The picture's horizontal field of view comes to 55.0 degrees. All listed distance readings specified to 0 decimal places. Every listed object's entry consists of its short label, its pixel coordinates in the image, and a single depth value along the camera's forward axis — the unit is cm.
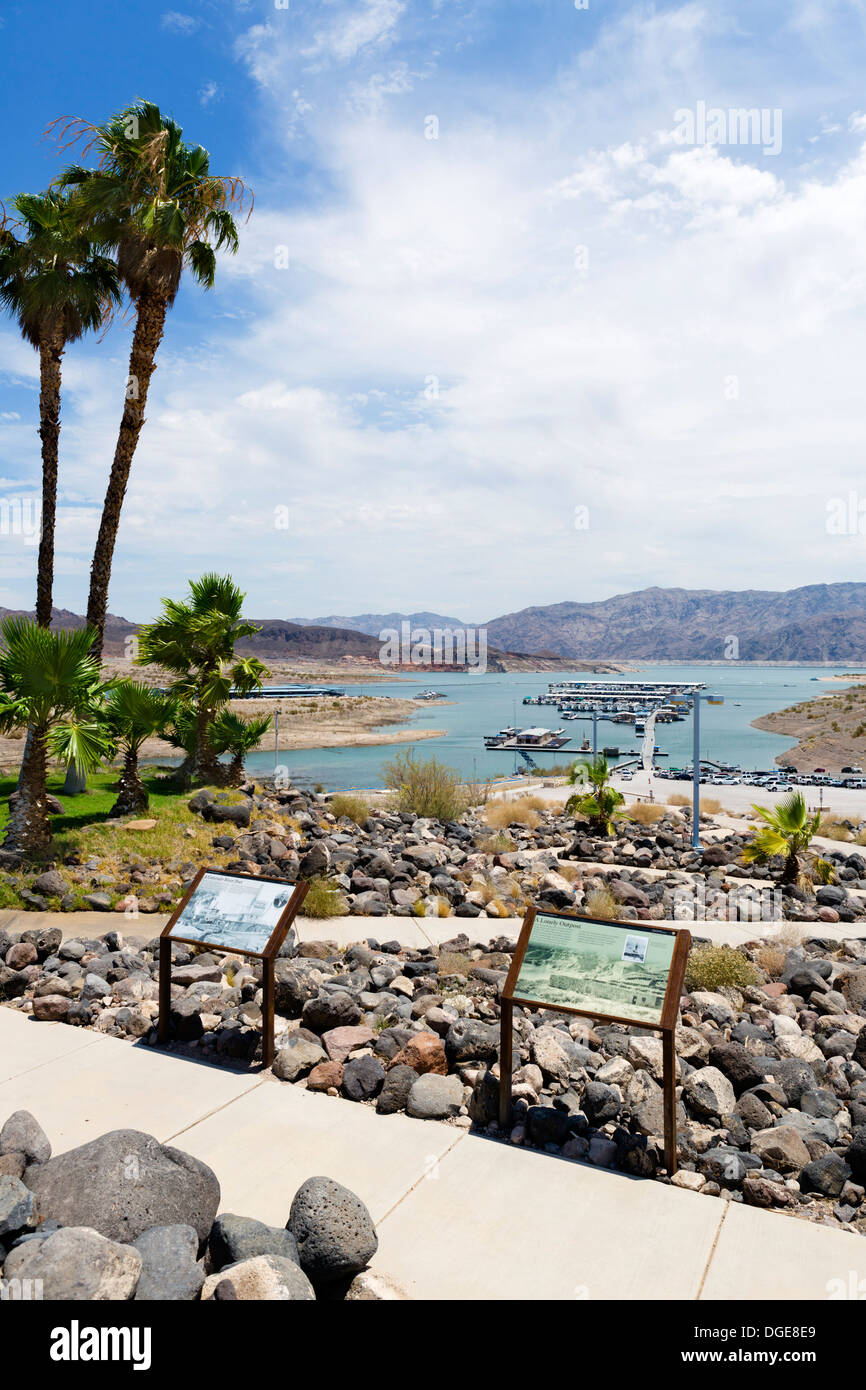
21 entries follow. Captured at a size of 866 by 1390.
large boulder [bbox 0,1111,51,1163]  409
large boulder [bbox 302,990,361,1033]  603
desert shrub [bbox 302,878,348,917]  959
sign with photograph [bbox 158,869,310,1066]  552
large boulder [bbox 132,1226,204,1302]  316
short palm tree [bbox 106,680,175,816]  1273
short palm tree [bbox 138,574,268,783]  1574
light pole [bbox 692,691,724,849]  1544
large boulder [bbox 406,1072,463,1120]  492
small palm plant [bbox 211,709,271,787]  1655
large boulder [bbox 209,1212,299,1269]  341
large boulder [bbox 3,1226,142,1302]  307
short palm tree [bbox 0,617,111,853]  1037
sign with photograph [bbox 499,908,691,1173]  445
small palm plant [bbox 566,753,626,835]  1692
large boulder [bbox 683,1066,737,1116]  486
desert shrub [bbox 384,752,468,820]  1820
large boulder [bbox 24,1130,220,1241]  360
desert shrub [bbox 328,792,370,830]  1661
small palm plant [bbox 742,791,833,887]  1191
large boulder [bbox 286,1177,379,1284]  336
